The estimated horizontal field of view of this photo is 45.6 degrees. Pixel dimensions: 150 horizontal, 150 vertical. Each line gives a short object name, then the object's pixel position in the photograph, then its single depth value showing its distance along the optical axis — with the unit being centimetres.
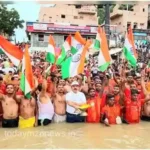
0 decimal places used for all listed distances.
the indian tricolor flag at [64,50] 408
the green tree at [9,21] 1406
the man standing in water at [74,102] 328
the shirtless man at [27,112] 314
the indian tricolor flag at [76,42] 395
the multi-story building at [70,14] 1867
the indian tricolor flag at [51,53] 403
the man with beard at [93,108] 332
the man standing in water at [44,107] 319
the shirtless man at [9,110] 311
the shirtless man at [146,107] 351
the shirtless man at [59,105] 330
